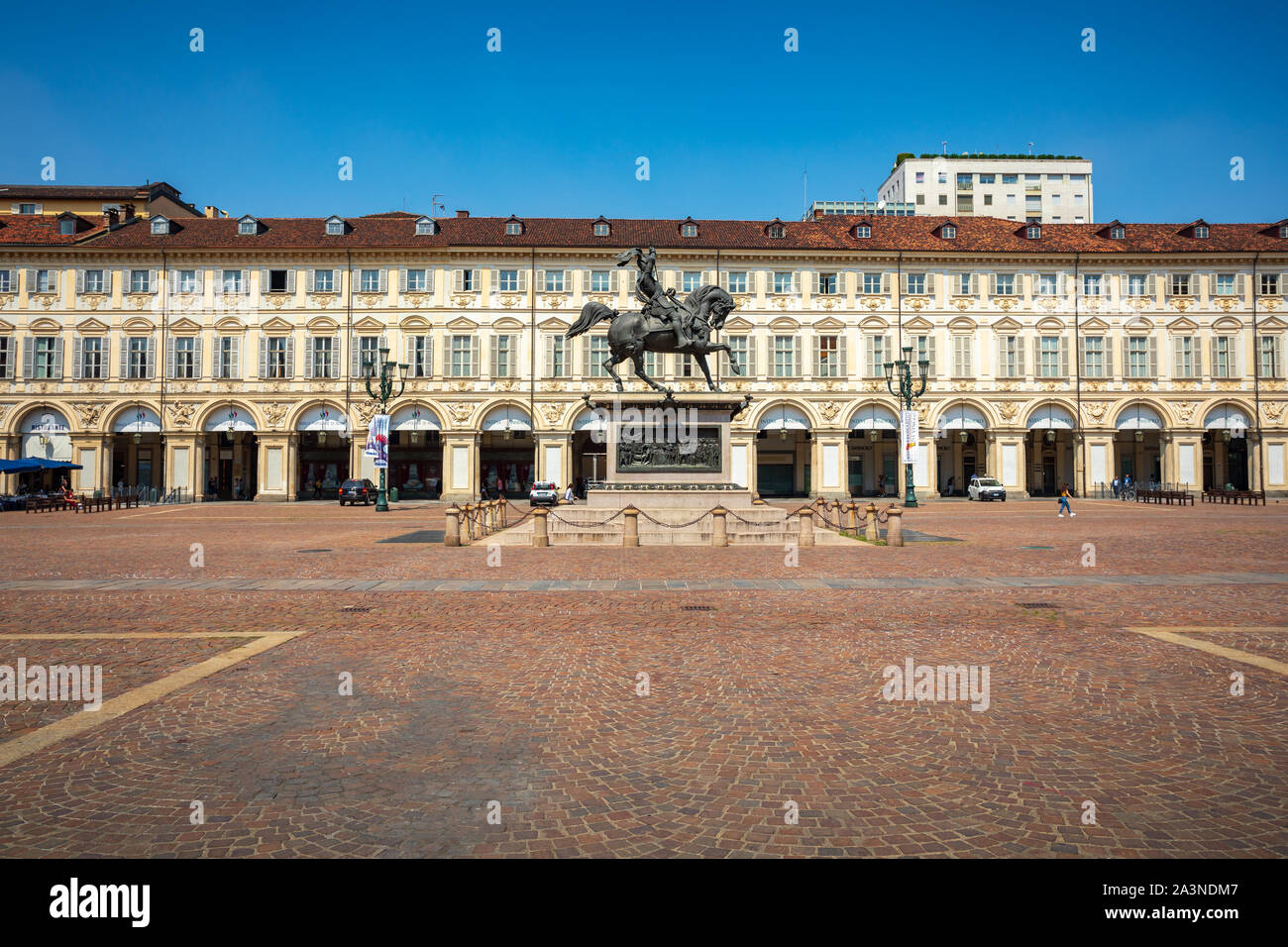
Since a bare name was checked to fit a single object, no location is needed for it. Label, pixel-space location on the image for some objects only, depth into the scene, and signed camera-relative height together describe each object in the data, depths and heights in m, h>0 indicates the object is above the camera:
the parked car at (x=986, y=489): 46.91 -0.70
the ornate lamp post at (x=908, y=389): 37.40 +4.14
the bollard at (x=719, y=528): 19.02 -1.13
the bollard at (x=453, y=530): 19.28 -1.13
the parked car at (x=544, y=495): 41.16 -0.71
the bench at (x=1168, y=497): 40.78 -1.10
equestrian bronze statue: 21.80 +4.24
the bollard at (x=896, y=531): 19.02 -1.24
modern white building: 90.44 +32.02
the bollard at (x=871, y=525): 20.77 -1.20
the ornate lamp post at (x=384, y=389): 34.38 +4.02
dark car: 42.66 -0.49
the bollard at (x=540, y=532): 19.30 -1.19
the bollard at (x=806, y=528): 19.02 -1.15
